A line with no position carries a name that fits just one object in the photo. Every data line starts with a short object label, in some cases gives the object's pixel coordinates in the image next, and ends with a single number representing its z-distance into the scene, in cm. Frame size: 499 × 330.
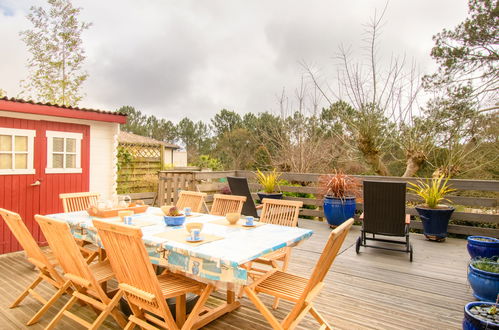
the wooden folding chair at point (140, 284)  197
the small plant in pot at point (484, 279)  270
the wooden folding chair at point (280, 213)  325
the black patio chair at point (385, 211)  430
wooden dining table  203
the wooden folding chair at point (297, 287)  194
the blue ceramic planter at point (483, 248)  344
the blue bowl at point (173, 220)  298
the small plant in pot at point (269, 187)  650
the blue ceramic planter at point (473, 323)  182
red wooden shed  449
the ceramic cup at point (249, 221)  299
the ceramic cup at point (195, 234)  239
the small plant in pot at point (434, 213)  505
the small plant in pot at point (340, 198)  593
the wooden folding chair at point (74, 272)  230
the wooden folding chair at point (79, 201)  394
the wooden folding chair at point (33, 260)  264
